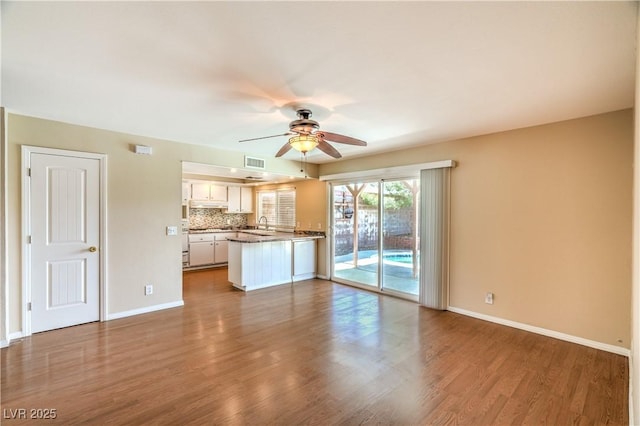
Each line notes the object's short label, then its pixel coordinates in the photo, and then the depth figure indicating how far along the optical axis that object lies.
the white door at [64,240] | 3.38
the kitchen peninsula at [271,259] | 5.30
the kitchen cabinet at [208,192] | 7.28
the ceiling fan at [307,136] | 2.89
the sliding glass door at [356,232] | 5.48
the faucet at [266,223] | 7.85
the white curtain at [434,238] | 4.31
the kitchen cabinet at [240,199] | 7.98
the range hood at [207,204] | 7.30
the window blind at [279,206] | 7.09
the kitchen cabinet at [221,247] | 7.50
